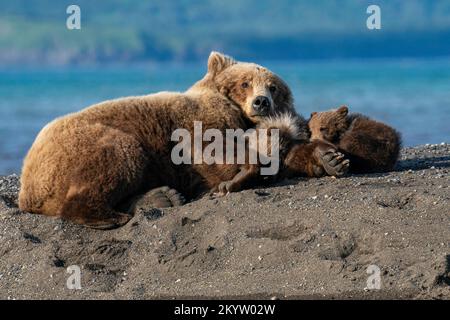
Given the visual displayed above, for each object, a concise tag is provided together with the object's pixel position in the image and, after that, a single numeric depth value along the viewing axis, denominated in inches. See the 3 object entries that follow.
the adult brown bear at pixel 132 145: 649.6
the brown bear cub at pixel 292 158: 678.5
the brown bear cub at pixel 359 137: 726.5
